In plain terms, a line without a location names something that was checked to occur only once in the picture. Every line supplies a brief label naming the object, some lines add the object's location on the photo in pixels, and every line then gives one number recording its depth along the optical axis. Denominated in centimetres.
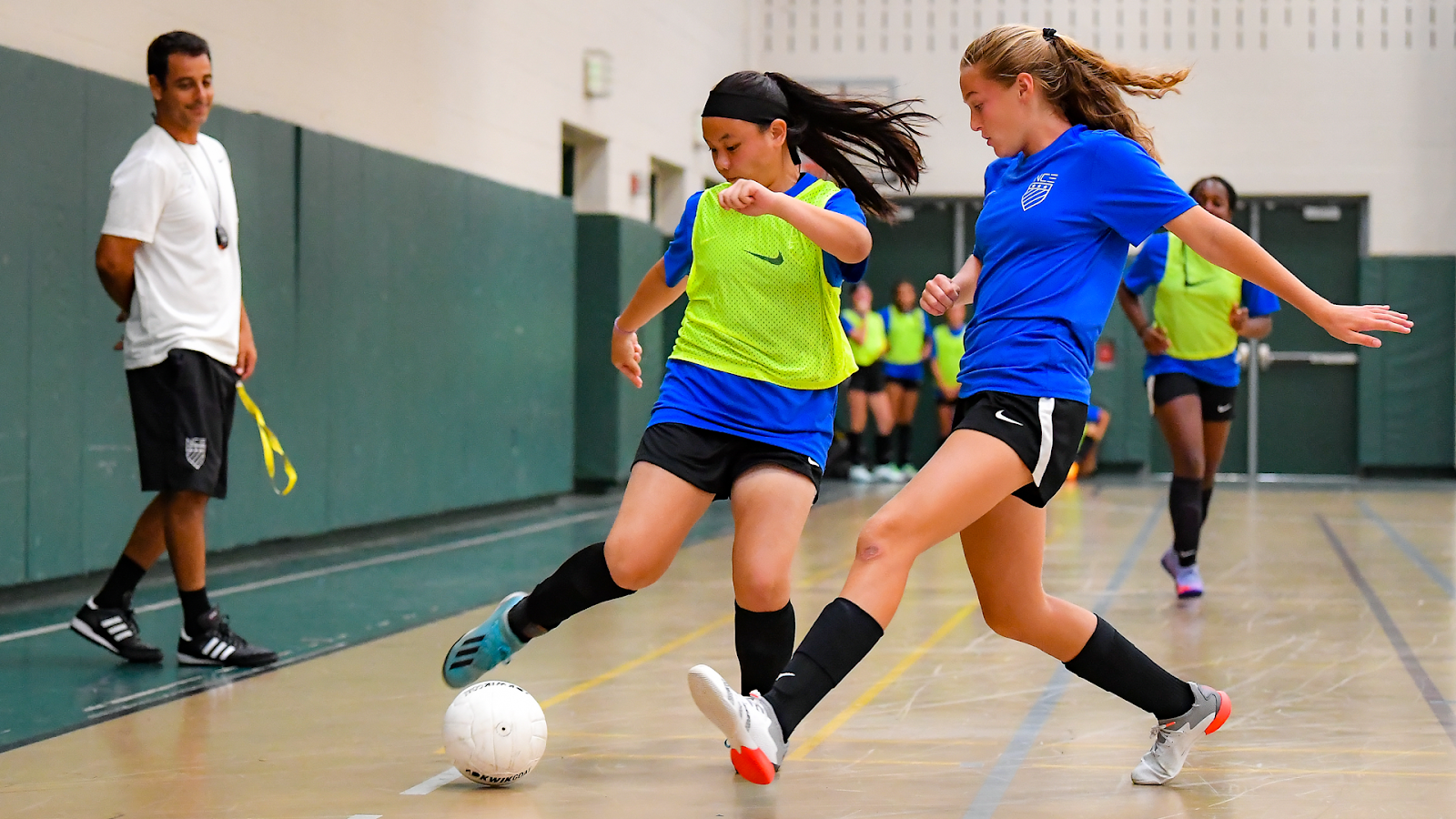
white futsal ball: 754
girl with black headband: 759
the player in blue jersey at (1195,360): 1449
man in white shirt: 1056
